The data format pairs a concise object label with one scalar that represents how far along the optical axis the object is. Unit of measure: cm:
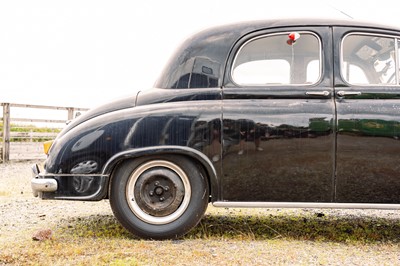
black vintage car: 358
